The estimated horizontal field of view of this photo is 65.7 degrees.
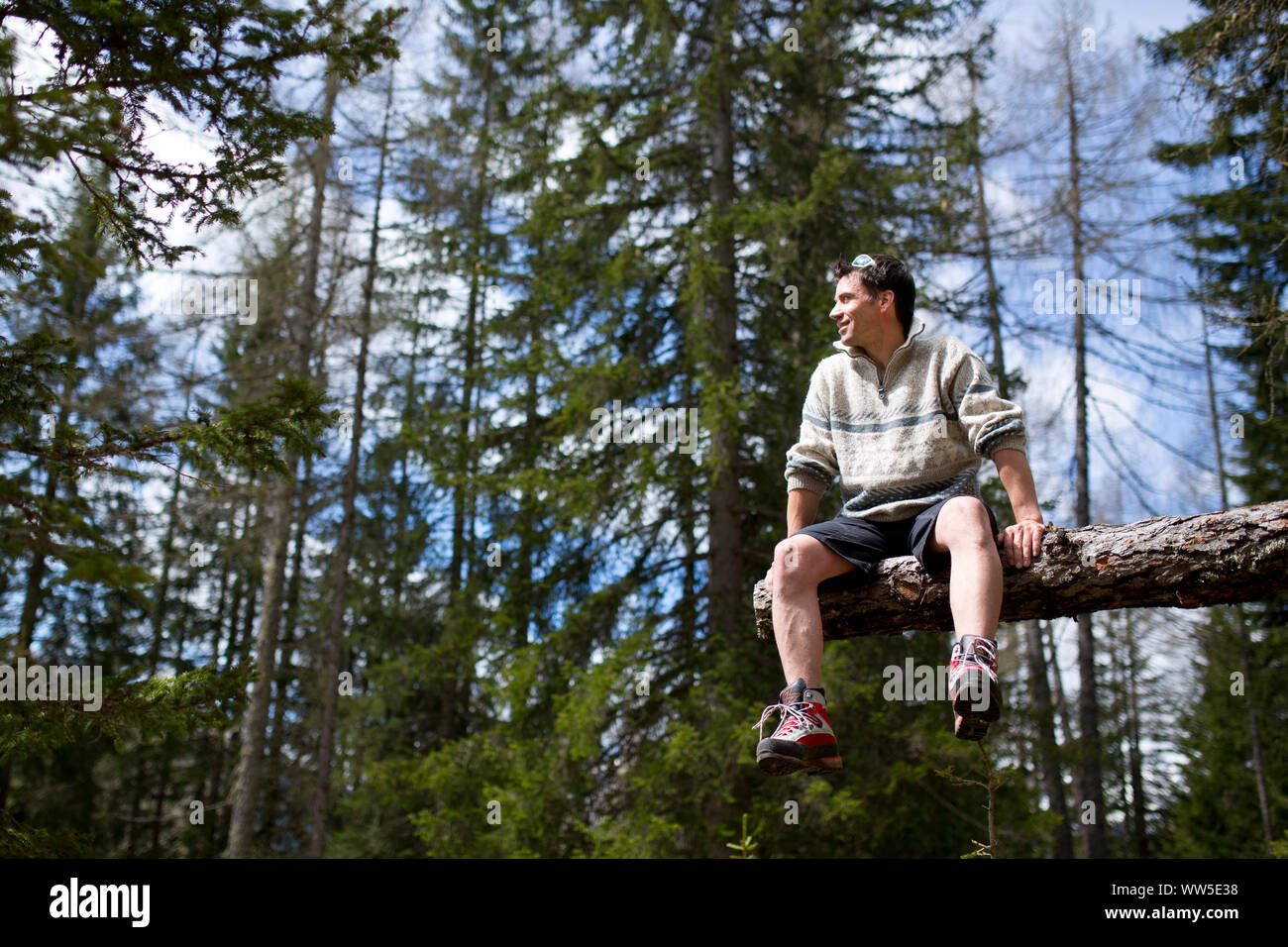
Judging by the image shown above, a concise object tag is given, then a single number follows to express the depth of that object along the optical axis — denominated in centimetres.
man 320
